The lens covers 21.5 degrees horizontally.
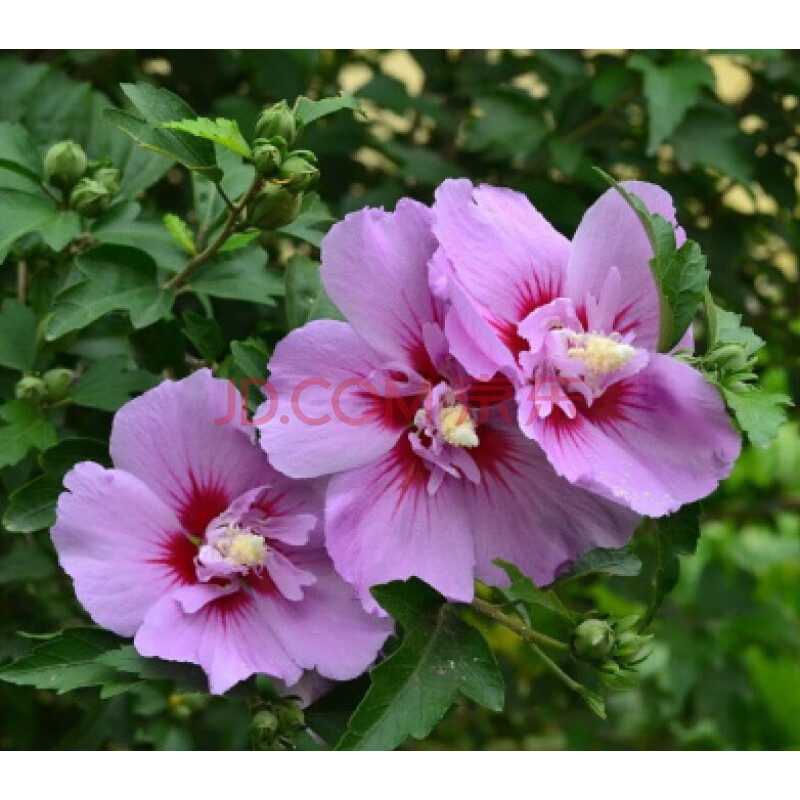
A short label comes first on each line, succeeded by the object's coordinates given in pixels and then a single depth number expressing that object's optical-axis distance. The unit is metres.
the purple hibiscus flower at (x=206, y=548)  0.52
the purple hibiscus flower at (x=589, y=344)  0.49
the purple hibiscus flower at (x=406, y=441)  0.50
